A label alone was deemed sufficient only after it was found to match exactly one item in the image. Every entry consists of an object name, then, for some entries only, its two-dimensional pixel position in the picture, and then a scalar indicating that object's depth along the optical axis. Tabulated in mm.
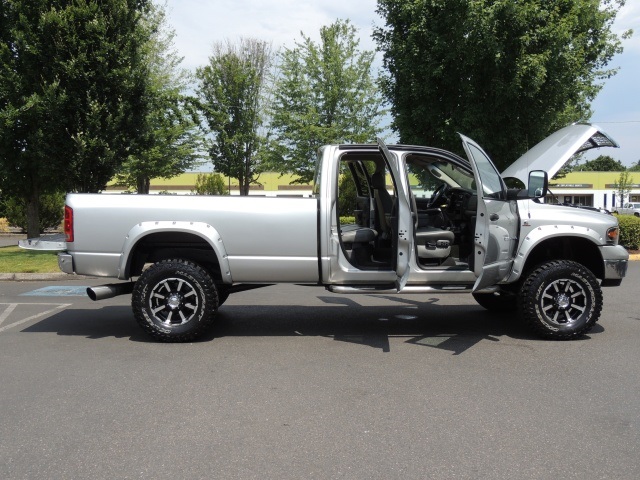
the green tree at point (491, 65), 14453
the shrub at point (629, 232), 16531
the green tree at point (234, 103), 27891
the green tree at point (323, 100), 24922
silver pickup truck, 6246
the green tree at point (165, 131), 19719
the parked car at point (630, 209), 51400
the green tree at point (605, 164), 108775
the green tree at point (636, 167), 117781
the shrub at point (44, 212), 27803
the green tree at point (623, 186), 55200
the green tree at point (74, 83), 14172
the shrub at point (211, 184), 41500
